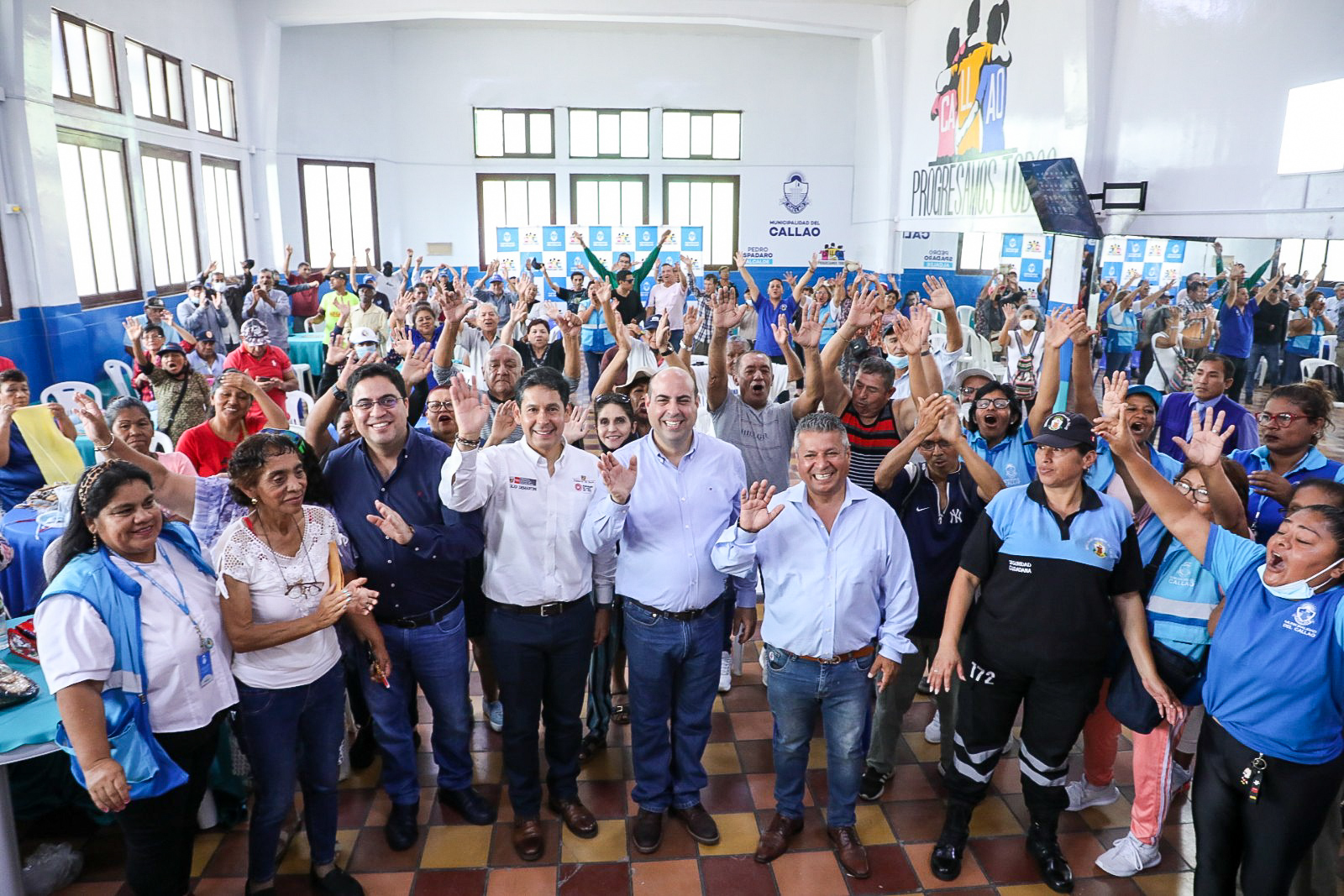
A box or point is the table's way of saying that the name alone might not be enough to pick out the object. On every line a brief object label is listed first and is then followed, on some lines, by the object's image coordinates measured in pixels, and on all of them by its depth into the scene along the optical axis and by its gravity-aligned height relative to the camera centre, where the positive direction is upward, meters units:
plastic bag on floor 2.73 -1.96
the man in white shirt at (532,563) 2.84 -0.97
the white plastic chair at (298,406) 5.84 -0.93
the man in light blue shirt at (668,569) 2.82 -0.98
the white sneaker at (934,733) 3.71 -1.99
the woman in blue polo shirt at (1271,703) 2.14 -1.10
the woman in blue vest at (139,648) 2.03 -0.95
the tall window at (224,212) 11.53 +0.86
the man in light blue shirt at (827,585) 2.67 -0.98
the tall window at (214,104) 11.18 +2.33
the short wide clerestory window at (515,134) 15.20 +2.59
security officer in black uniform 2.62 -1.07
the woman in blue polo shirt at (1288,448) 3.07 -0.61
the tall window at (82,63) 8.05 +2.09
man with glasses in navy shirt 2.78 -0.92
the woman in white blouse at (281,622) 2.42 -1.01
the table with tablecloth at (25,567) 3.23 -1.13
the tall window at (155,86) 9.53 +2.21
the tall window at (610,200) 15.62 +1.45
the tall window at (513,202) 15.51 +1.39
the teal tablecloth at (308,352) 9.39 -0.87
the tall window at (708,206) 15.75 +1.36
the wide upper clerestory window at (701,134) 15.51 +2.65
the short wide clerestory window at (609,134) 15.34 +2.62
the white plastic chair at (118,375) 8.02 -0.99
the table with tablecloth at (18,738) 2.16 -1.20
